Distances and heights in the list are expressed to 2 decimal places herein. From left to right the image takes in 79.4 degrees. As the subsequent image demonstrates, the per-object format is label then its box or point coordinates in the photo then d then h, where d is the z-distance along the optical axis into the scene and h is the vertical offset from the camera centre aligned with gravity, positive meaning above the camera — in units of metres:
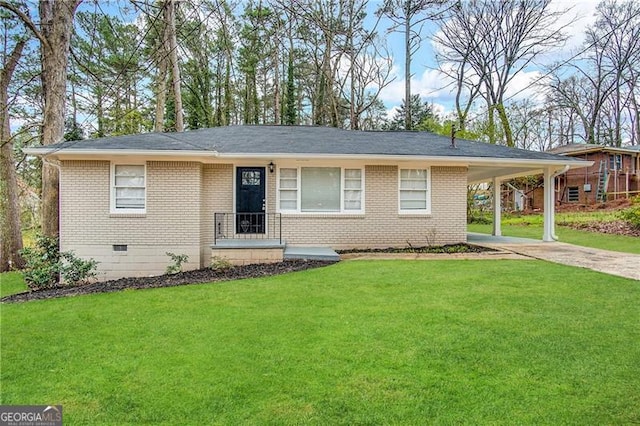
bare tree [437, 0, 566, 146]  24.77 +11.58
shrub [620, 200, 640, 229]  14.74 -0.19
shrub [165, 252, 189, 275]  9.04 -1.21
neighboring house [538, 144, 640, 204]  26.64 +2.73
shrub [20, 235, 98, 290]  8.24 -1.23
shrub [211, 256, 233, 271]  8.62 -1.18
